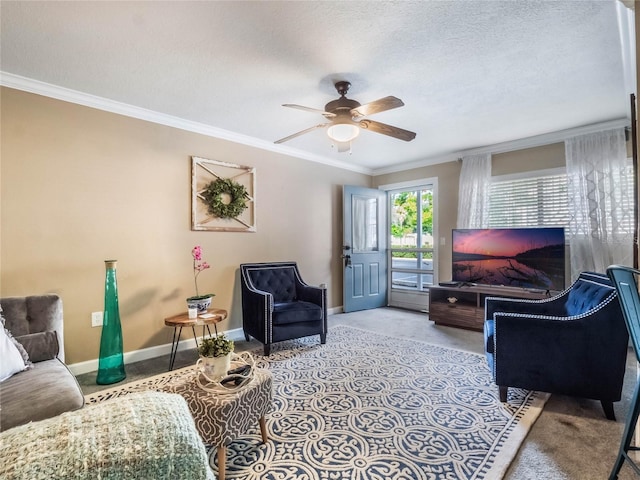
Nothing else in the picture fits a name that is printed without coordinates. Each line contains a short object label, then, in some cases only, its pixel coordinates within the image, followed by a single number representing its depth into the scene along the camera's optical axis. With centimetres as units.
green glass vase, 258
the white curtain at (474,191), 428
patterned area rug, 158
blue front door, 488
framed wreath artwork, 345
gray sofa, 136
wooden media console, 370
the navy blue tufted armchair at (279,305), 317
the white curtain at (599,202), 330
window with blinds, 379
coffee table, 146
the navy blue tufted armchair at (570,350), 196
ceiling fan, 252
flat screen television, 356
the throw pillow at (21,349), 178
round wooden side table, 270
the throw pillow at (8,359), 162
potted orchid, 293
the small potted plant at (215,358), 164
